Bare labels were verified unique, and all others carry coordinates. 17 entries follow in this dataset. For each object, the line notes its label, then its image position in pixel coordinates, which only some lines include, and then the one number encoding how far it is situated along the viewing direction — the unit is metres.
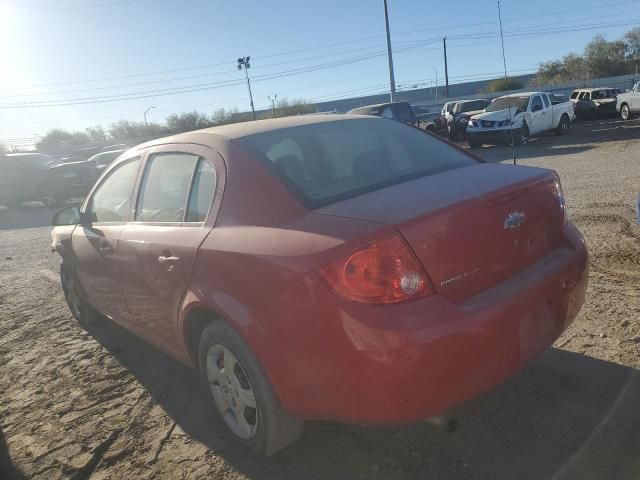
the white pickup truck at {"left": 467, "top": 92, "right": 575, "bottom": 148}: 17.62
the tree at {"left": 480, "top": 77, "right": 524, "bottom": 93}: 50.42
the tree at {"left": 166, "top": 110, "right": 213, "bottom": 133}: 71.00
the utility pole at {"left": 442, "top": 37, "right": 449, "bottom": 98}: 62.75
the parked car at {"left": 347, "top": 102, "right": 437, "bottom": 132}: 16.41
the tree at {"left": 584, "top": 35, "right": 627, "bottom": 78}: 64.50
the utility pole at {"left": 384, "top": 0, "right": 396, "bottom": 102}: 32.31
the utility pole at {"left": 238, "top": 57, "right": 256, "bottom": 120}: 53.99
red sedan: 1.98
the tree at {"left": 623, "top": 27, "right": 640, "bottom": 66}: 63.50
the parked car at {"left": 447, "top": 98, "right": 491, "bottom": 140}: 22.91
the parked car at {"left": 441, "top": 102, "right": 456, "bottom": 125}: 23.95
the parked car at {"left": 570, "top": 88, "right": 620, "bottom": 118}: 28.44
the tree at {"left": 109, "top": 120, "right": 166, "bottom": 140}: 76.06
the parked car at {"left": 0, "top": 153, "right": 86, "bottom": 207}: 17.20
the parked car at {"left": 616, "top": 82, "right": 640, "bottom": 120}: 23.13
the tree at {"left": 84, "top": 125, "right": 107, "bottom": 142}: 81.80
